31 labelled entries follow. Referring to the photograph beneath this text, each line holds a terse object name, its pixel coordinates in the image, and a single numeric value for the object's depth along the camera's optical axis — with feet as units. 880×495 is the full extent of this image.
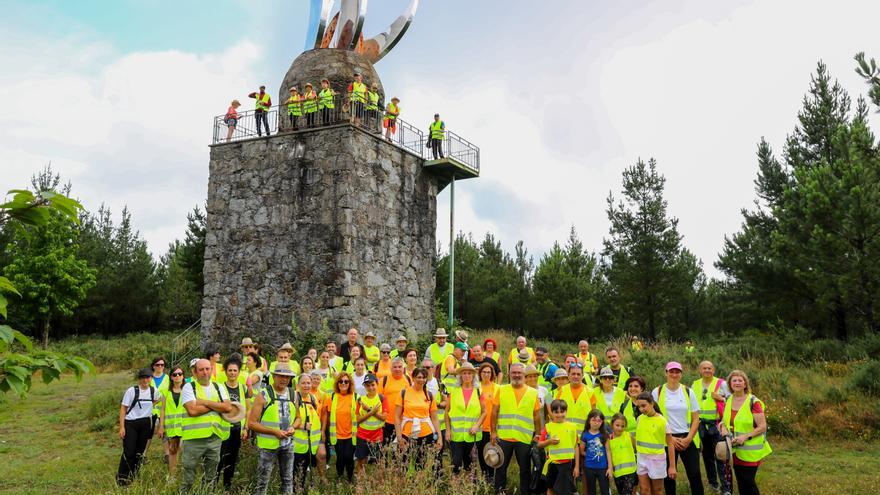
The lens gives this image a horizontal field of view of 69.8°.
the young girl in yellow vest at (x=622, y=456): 22.43
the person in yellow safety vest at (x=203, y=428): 21.94
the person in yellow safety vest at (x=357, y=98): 49.83
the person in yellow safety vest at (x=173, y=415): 24.64
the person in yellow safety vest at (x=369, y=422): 25.68
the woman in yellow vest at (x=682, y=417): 22.94
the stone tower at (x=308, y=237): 47.93
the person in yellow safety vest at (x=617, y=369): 28.07
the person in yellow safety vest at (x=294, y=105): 50.88
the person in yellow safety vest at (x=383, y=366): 29.58
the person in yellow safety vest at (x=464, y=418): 24.94
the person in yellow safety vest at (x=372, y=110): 52.11
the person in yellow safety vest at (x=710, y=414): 24.45
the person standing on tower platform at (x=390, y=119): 53.92
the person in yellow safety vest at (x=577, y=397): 24.89
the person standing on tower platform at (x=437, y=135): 57.26
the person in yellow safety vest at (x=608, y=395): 25.20
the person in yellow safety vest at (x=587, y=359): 31.94
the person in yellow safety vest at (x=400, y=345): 32.59
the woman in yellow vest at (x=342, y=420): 26.30
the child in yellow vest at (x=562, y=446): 22.63
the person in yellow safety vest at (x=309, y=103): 50.49
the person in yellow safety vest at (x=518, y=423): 23.98
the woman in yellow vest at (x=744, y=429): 22.07
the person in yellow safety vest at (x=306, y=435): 24.21
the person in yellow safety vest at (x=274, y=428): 22.76
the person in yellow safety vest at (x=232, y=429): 25.13
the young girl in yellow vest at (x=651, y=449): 22.22
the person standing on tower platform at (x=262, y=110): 52.06
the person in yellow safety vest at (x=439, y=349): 33.58
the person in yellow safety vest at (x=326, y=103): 50.03
